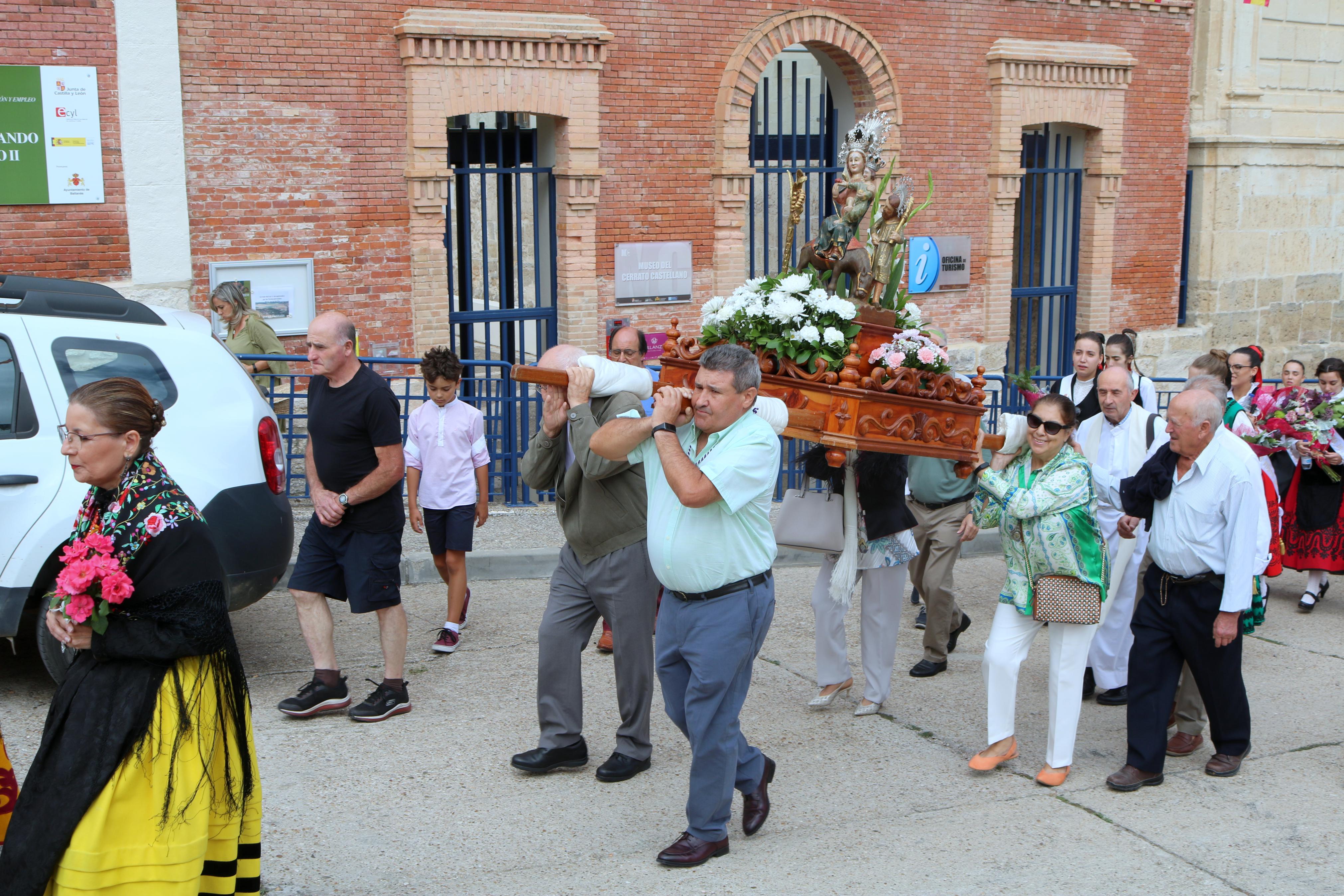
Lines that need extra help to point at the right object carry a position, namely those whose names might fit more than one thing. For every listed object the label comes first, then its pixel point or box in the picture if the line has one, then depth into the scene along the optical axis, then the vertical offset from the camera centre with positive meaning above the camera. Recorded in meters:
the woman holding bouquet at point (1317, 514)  8.47 -1.69
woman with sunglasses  5.36 -1.22
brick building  11.54 +1.28
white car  5.75 -0.78
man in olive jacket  5.21 -1.34
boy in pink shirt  7.11 -1.15
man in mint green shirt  4.35 -1.00
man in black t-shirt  5.77 -1.09
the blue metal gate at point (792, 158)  15.24 +1.29
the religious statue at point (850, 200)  6.02 +0.29
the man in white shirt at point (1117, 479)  6.25 -1.06
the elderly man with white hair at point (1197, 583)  5.28 -1.34
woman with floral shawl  3.35 -1.15
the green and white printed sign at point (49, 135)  10.87 +1.10
